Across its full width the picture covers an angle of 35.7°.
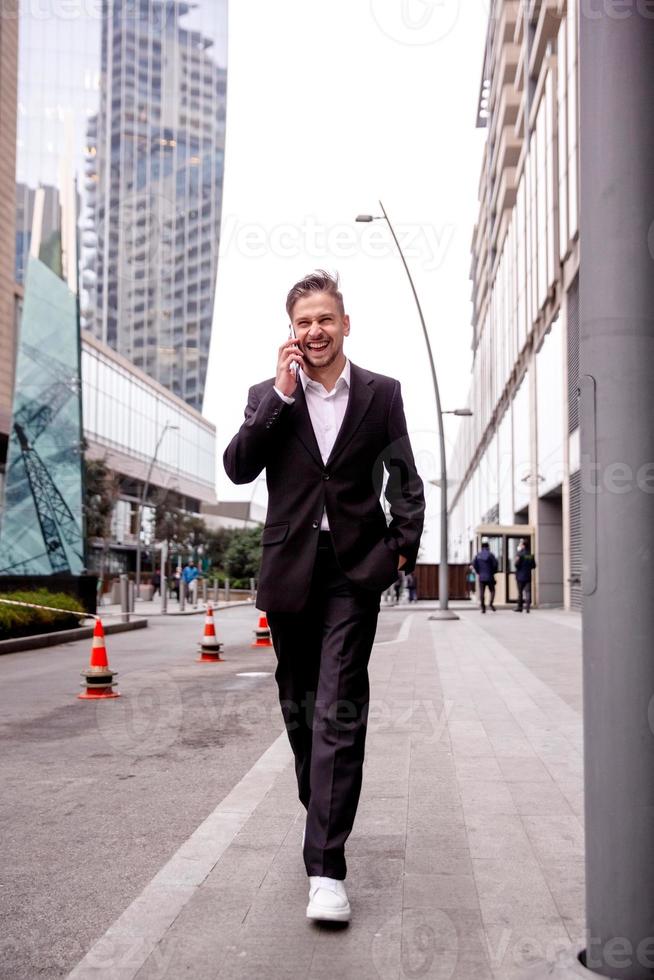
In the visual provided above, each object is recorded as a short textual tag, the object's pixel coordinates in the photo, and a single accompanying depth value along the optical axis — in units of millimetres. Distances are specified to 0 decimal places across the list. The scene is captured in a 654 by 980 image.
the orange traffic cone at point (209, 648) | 12625
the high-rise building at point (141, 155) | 119688
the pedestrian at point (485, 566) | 25766
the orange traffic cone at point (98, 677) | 8891
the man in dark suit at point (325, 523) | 3135
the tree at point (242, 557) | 60188
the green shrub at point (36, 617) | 15320
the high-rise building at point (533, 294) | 27422
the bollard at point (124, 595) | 23522
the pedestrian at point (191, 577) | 37031
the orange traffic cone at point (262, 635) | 15625
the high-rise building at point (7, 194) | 55906
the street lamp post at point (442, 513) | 23094
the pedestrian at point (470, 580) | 41556
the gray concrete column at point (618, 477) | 2301
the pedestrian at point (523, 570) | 26595
